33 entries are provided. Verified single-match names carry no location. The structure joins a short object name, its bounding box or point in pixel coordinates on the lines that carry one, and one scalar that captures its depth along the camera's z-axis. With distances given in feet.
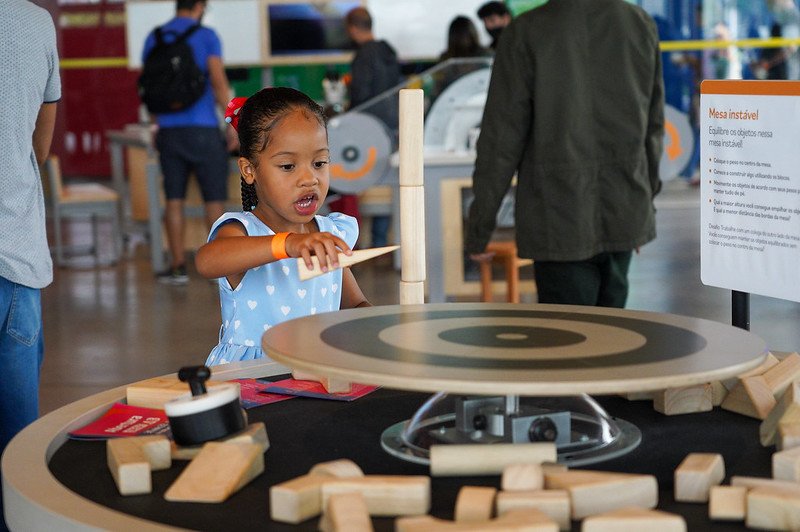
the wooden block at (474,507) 7.66
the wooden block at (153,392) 9.19
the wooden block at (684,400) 8.97
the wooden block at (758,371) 9.09
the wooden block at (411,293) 10.13
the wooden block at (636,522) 7.41
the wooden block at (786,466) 7.94
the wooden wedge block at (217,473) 8.00
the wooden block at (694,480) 7.86
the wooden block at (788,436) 8.25
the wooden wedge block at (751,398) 8.90
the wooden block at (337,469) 7.95
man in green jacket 13.44
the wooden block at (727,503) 7.69
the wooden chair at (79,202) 29.26
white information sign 9.71
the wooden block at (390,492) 7.79
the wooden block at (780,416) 8.43
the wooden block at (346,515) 7.52
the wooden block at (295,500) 7.76
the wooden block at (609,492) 7.72
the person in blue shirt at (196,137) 25.33
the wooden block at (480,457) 8.09
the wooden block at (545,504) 7.66
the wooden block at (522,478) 7.82
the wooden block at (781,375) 9.11
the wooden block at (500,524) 7.39
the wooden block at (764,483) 7.76
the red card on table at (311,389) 9.32
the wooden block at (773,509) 7.59
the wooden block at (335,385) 9.35
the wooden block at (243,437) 8.34
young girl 10.36
